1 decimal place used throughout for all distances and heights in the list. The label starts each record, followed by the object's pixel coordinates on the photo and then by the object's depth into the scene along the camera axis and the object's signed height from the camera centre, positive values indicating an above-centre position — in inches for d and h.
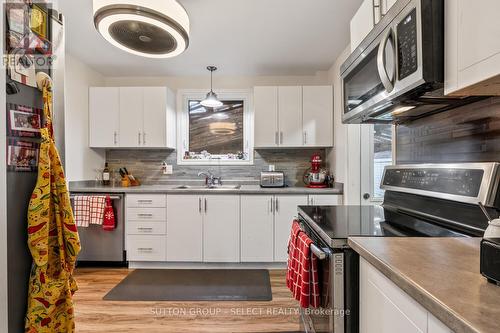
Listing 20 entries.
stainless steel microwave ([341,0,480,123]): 36.8 +15.6
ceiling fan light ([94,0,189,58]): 59.5 +32.8
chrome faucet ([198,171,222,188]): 140.2 -6.6
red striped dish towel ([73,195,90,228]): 116.4 -19.3
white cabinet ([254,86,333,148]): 130.3 +24.1
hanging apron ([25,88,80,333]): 34.4 -10.2
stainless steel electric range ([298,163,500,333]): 39.9 -10.4
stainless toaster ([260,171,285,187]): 130.0 -6.6
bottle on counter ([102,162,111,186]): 138.5 -5.4
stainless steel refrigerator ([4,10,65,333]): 32.6 -8.0
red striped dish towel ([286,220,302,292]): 56.5 -19.3
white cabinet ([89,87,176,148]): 132.3 +23.7
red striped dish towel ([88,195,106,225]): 116.5 -17.6
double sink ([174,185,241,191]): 136.0 -10.3
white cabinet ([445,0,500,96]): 29.1 +13.7
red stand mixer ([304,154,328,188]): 128.4 -4.3
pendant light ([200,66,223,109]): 124.9 +29.8
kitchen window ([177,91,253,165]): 144.7 +19.0
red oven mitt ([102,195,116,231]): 117.0 -21.9
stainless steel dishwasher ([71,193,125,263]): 120.3 -33.0
